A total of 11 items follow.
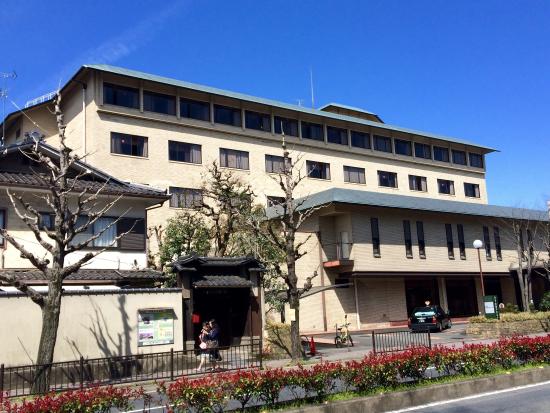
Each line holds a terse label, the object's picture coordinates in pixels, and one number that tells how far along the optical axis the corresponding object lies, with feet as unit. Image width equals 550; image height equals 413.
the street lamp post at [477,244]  101.16
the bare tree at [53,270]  49.47
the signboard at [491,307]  93.76
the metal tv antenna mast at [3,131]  136.30
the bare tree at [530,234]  148.77
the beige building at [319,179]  122.62
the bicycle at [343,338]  85.67
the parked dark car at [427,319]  109.50
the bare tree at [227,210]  97.66
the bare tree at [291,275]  68.03
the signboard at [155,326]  63.77
